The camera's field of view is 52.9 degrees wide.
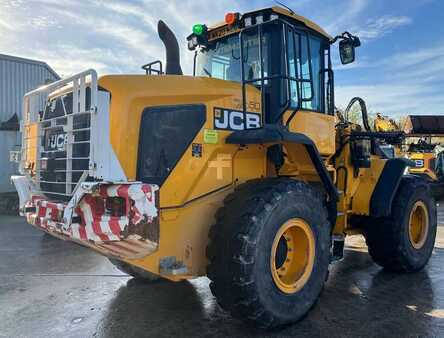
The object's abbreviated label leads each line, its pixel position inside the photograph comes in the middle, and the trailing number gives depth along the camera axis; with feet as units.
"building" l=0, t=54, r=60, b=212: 47.52
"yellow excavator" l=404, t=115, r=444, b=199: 52.75
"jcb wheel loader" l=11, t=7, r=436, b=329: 11.18
